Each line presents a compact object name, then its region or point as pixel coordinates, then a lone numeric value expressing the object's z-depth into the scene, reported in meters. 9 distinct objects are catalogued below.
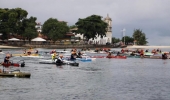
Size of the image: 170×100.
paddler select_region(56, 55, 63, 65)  60.20
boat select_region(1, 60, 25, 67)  54.25
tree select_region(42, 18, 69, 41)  162.38
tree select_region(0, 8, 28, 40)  144.88
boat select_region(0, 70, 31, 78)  42.80
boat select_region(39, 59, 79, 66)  60.53
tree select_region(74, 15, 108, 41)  167.25
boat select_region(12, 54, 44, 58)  82.81
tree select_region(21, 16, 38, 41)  146.88
